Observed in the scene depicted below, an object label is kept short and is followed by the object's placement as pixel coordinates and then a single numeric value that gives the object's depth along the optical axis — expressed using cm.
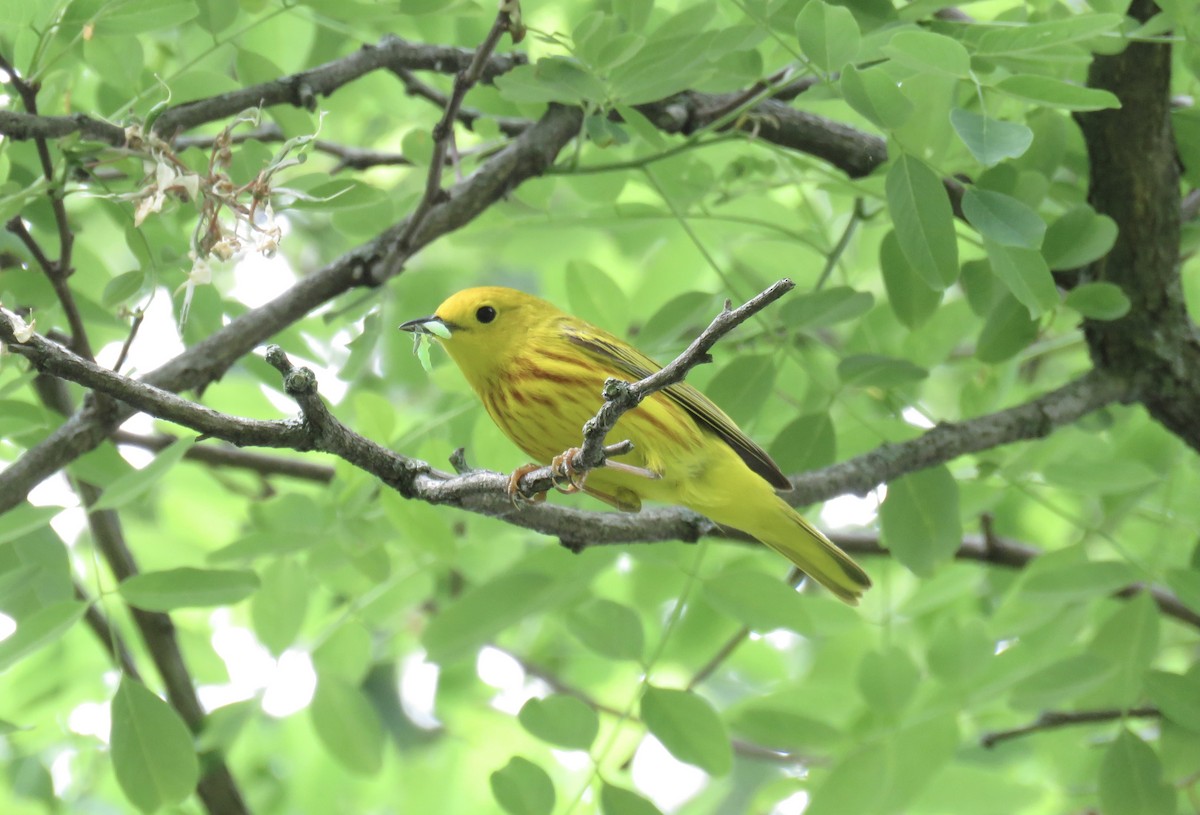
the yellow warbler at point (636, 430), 647
